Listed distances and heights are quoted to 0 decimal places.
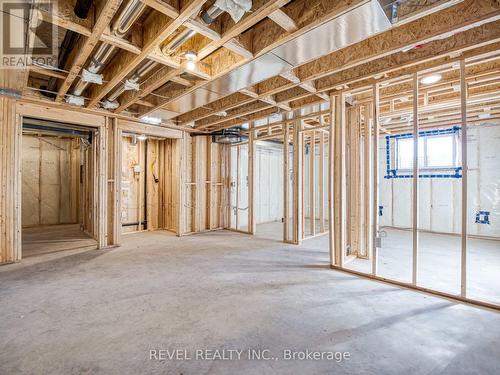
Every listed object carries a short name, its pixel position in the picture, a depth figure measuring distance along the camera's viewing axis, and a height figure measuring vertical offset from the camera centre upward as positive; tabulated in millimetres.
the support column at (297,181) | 5090 +118
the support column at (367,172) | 3828 +229
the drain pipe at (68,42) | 2068 +1622
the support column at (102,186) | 4625 +13
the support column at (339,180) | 3590 +98
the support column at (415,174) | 2850 +148
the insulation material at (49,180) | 6801 +193
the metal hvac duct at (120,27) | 2016 +1471
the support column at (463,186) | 2551 +6
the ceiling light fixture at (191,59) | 2643 +1405
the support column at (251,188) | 5980 -34
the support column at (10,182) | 3703 +71
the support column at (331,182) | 3615 +69
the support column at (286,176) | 5301 +233
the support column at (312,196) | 5706 -228
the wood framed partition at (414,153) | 2738 +495
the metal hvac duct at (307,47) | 1946 +1351
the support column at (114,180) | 4773 +130
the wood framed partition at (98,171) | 3738 +313
